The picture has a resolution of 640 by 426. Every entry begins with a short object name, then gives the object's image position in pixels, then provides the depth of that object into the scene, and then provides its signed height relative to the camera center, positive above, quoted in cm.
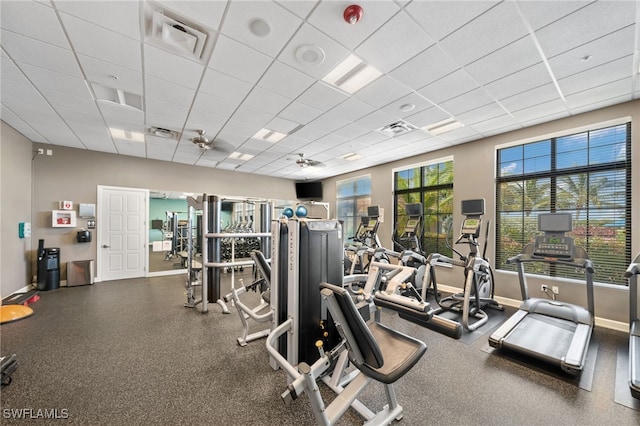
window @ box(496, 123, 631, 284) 356 +36
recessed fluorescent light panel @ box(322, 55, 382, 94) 274 +167
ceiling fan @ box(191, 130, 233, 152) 486 +154
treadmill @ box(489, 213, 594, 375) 257 -139
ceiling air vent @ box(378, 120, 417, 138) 432 +158
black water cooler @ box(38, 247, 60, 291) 508 -120
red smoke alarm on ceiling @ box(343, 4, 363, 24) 196 +164
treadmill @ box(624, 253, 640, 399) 203 -132
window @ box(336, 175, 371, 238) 782 +46
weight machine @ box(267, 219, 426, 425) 151 -93
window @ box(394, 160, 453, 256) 568 +40
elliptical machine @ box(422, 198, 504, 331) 362 -103
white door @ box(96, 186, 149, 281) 611 -52
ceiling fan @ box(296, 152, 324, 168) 640 +145
